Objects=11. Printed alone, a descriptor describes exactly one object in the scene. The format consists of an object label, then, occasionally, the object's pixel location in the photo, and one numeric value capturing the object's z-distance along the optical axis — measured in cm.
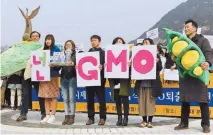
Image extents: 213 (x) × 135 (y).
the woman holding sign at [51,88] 808
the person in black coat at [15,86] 1085
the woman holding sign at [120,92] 741
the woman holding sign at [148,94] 723
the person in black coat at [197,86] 664
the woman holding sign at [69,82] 781
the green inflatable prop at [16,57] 876
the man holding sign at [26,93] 843
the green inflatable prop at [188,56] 641
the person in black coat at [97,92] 768
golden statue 1208
